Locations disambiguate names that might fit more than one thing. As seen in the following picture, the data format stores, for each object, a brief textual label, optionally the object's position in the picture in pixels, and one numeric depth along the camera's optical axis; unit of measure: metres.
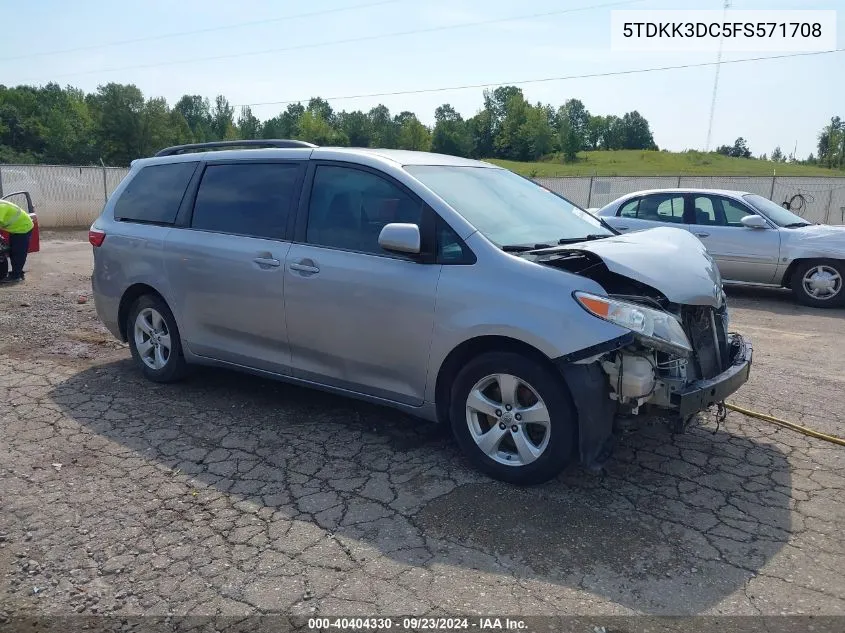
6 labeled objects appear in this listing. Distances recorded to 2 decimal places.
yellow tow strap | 4.45
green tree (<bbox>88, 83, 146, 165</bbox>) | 75.75
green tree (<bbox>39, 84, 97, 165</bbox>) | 78.25
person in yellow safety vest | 10.49
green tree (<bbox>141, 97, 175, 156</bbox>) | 76.75
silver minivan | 3.53
